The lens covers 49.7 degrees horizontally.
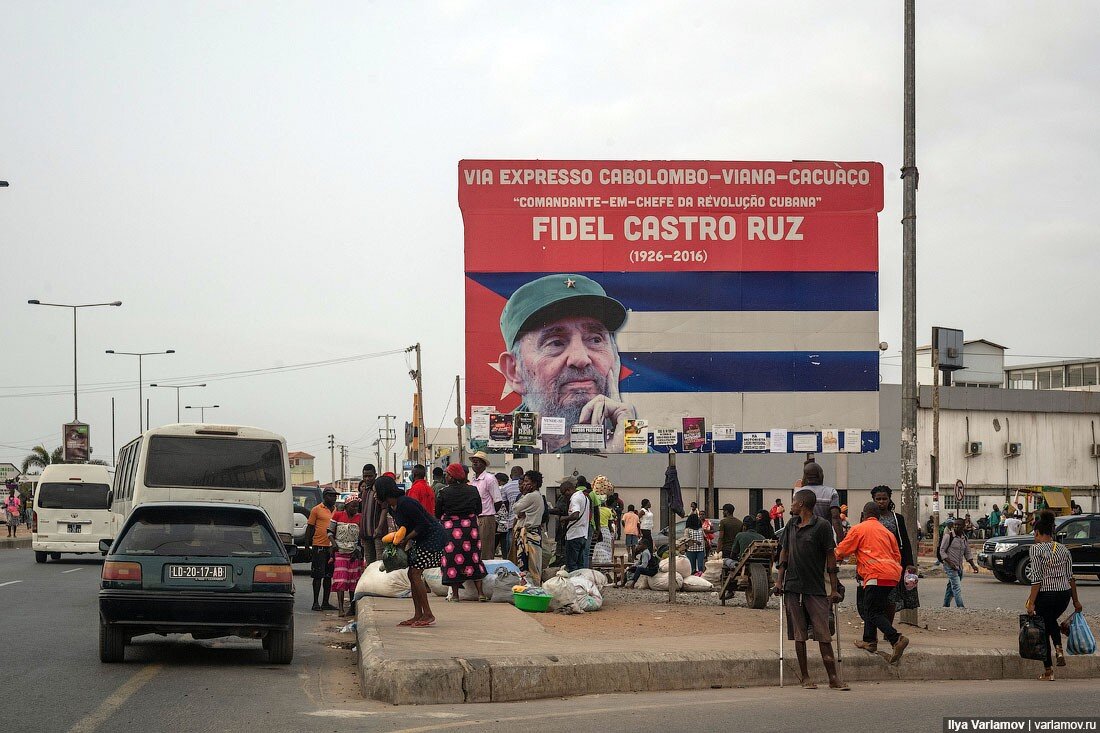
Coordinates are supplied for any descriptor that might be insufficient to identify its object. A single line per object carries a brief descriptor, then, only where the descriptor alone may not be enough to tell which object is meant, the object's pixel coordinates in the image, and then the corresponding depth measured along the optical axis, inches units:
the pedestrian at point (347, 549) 625.0
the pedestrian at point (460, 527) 560.4
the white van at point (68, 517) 1099.3
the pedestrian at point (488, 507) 733.3
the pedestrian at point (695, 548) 848.4
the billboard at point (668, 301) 805.9
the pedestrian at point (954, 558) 738.2
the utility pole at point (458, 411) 2042.3
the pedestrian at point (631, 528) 1104.8
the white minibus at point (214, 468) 758.5
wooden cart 641.0
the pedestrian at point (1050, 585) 437.1
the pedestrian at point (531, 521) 665.0
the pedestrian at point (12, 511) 1675.7
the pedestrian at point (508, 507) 765.3
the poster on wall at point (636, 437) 784.3
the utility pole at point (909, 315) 547.2
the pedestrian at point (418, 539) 474.6
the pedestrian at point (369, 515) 628.7
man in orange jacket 436.5
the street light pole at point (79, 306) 2009.1
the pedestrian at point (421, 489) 653.9
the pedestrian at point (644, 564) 758.5
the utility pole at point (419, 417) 2361.2
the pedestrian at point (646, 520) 1023.4
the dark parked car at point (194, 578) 404.2
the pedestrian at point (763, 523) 812.6
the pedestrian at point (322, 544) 657.0
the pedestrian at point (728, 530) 834.8
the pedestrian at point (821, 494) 465.4
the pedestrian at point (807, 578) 392.5
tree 3776.8
